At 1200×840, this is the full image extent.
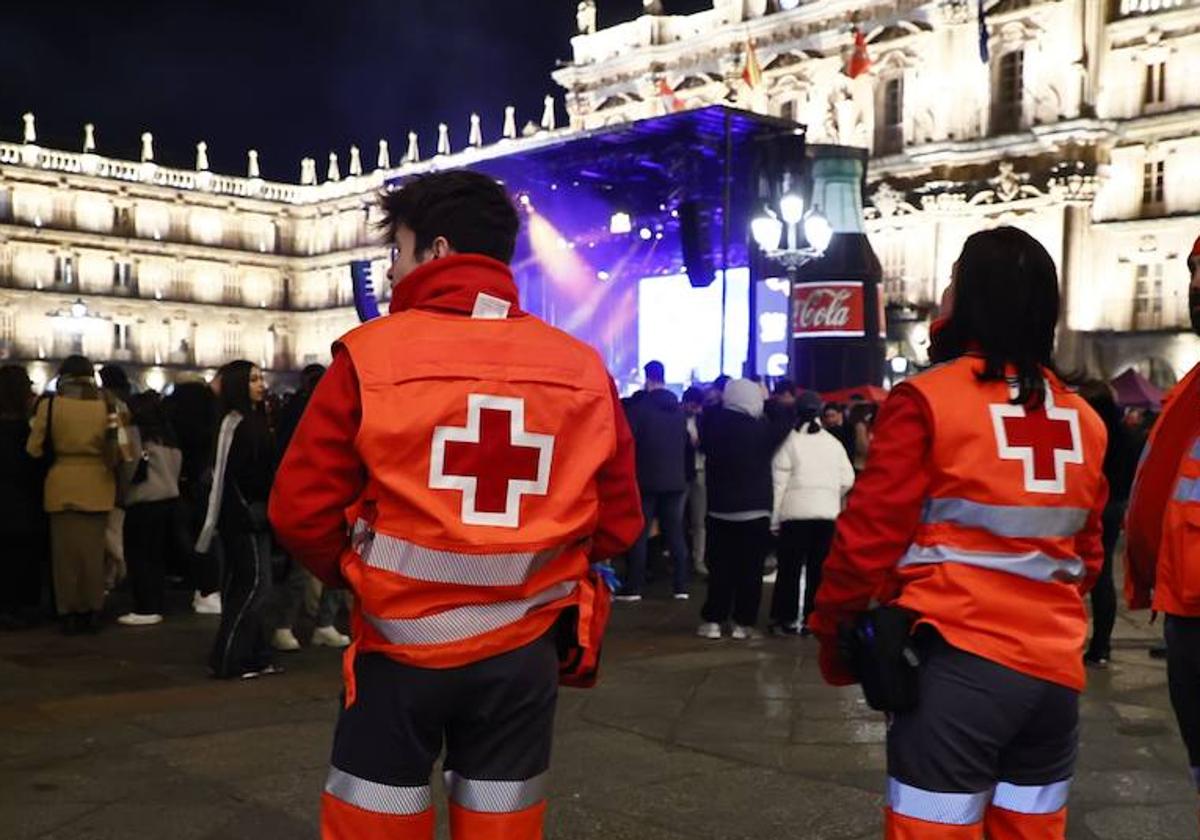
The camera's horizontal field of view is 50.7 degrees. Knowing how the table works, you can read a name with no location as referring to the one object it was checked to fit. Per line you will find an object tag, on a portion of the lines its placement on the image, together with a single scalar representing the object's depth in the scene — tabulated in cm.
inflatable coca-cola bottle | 2052
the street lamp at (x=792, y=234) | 1472
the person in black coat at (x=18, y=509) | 773
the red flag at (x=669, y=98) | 3575
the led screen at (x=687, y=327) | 2323
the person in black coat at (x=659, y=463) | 975
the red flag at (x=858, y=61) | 3084
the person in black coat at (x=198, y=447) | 873
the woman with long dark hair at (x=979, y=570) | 248
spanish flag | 3106
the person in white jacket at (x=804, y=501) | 807
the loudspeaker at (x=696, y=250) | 1689
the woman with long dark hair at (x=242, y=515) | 640
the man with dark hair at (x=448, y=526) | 224
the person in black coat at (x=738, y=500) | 786
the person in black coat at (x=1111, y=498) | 642
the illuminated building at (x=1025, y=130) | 2969
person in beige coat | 750
